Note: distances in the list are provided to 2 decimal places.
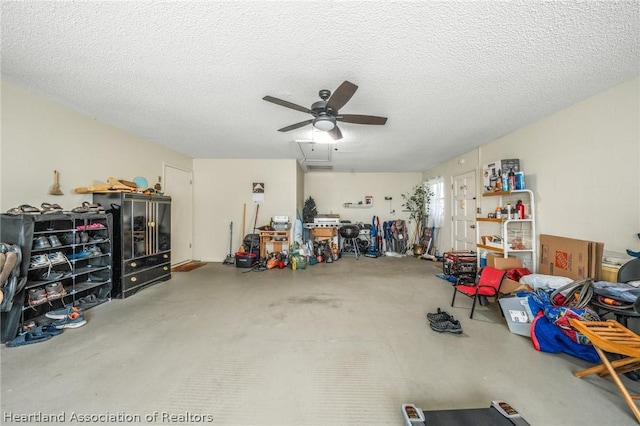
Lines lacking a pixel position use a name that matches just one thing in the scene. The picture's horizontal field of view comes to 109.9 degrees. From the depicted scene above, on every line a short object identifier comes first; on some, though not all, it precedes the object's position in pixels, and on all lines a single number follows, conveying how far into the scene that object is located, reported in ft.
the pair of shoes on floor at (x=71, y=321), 7.93
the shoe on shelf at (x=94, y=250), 9.98
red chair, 8.65
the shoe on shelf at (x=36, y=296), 7.76
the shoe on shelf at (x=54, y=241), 8.44
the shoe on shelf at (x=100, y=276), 10.38
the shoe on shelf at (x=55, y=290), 8.24
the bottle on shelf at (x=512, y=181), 10.98
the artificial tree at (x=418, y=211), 21.80
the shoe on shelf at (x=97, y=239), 9.92
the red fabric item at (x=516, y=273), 10.19
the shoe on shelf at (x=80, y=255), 9.21
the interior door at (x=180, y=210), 16.23
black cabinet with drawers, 10.87
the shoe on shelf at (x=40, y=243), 7.99
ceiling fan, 6.80
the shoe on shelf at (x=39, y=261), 7.82
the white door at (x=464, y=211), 15.80
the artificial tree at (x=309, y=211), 22.30
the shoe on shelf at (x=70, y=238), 9.16
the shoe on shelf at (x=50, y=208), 8.32
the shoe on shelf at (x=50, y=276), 8.24
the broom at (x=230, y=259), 17.80
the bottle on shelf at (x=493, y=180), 11.81
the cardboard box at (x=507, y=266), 8.94
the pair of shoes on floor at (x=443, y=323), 7.72
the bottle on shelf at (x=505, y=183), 11.13
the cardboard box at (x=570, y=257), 7.97
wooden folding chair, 4.60
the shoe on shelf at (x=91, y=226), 9.48
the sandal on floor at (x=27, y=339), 6.85
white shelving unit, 10.76
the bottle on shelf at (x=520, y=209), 10.87
